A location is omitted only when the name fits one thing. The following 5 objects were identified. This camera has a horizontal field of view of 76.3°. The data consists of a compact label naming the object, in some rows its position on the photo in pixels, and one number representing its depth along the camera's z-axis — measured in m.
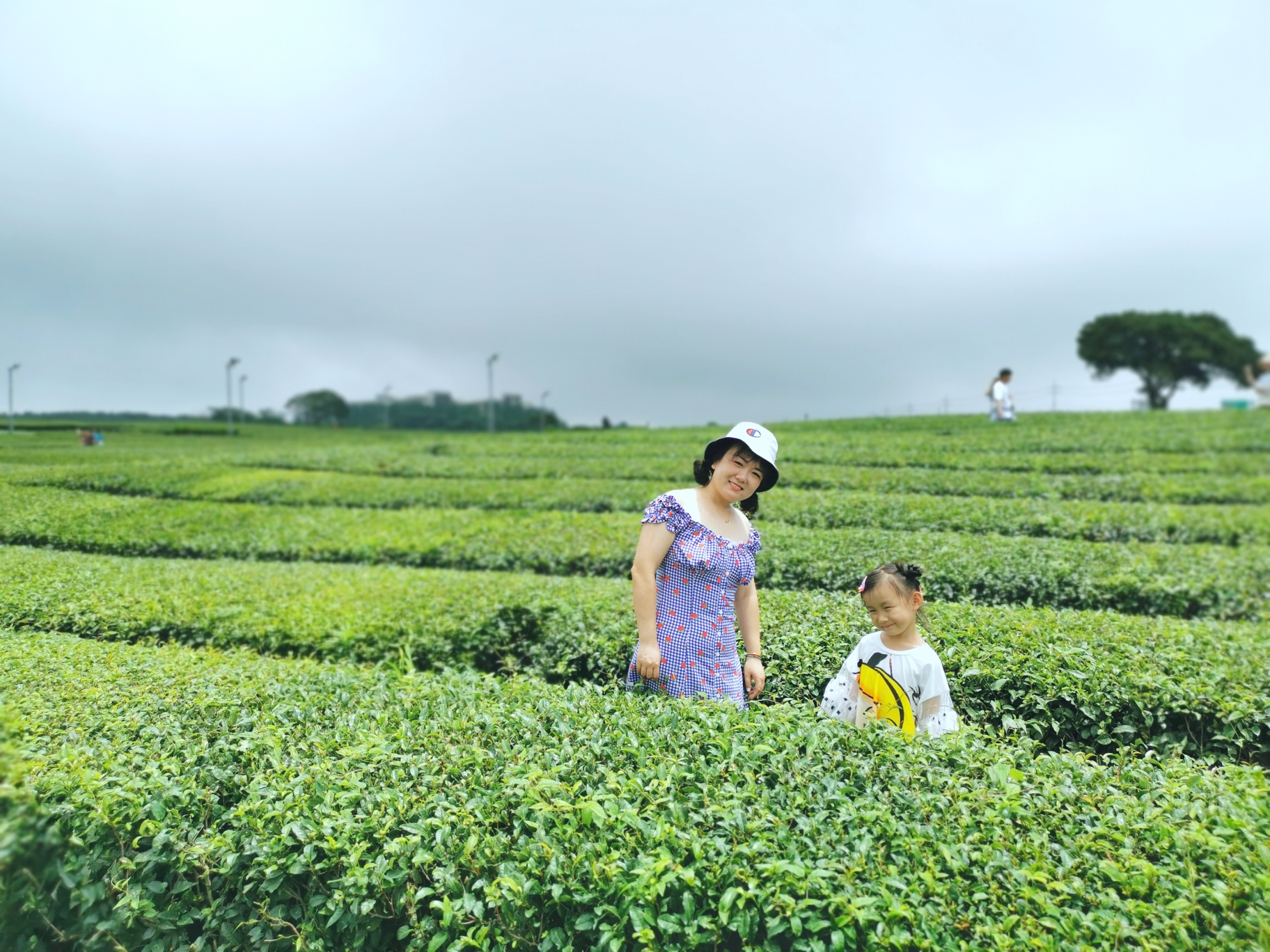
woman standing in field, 3.46
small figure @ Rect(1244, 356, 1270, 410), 23.59
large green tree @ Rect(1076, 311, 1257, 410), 41.16
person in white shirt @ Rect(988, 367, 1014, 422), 20.28
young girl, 3.31
